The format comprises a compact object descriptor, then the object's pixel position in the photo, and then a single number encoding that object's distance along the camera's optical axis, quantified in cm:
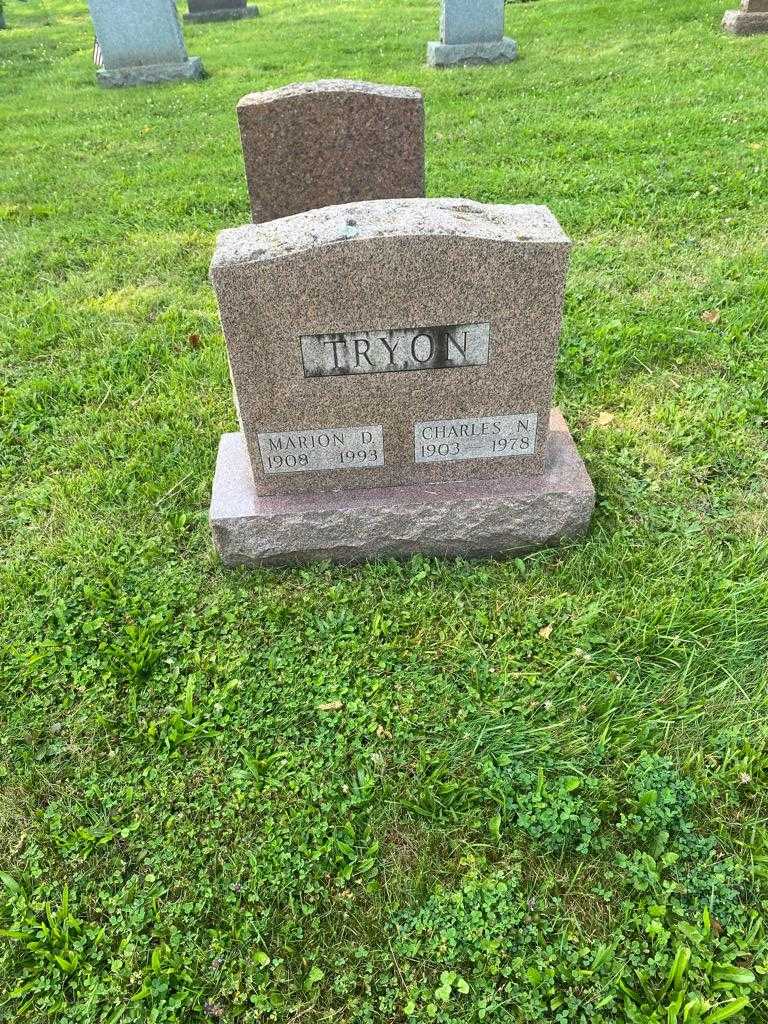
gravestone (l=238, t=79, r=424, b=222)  307
